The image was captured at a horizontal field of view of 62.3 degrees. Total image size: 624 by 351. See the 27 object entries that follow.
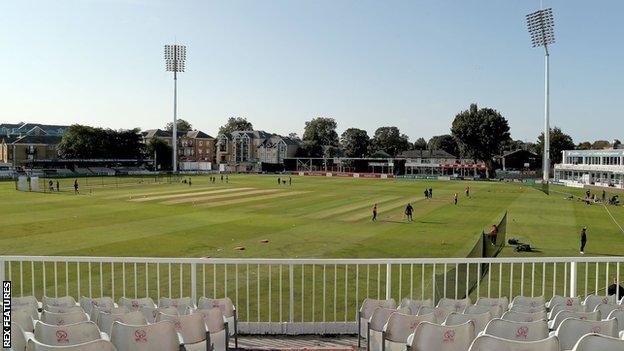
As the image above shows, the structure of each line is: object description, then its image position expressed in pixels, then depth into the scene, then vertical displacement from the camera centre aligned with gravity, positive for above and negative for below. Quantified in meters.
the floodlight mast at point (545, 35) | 84.81 +20.75
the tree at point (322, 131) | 174.12 +9.34
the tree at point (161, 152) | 136.50 +1.69
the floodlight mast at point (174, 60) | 116.19 +22.10
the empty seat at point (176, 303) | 6.86 -1.95
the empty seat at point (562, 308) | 6.46 -1.89
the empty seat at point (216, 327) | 5.97 -1.97
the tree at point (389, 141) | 181.75 +6.46
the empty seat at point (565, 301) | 7.06 -1.96
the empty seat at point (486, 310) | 6.16 -1.82
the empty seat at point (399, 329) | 5.45 -1.80
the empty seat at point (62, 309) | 5.79 -1.80
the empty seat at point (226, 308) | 6.94 -2.05
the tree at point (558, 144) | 141.05 +4.22
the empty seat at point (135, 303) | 6.81 -1.94
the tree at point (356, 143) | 163.12 +5.01
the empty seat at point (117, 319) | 5.26 -1.66
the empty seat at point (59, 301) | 6.85 -1.93
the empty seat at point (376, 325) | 6.12 -1.97
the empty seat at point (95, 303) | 6.79 -1.93
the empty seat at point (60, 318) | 5.42 -1.69
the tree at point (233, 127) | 197.86 +12.09
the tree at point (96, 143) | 114.56 +3.39
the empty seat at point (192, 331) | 5.33 -1.79
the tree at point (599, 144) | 166.98 +5.17
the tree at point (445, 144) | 177.00 +5.20
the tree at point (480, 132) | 117.19 +6.27
